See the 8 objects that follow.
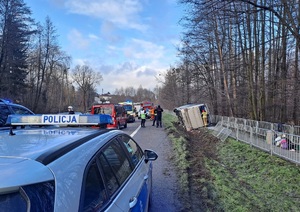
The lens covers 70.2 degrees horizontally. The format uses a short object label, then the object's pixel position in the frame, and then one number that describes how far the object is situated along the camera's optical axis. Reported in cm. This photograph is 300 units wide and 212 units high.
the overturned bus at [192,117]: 1753
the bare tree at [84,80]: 7415
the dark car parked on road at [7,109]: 517
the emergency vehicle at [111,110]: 1546
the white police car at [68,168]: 112
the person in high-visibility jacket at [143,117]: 1811
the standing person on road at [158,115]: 1807
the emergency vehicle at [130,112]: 2523
